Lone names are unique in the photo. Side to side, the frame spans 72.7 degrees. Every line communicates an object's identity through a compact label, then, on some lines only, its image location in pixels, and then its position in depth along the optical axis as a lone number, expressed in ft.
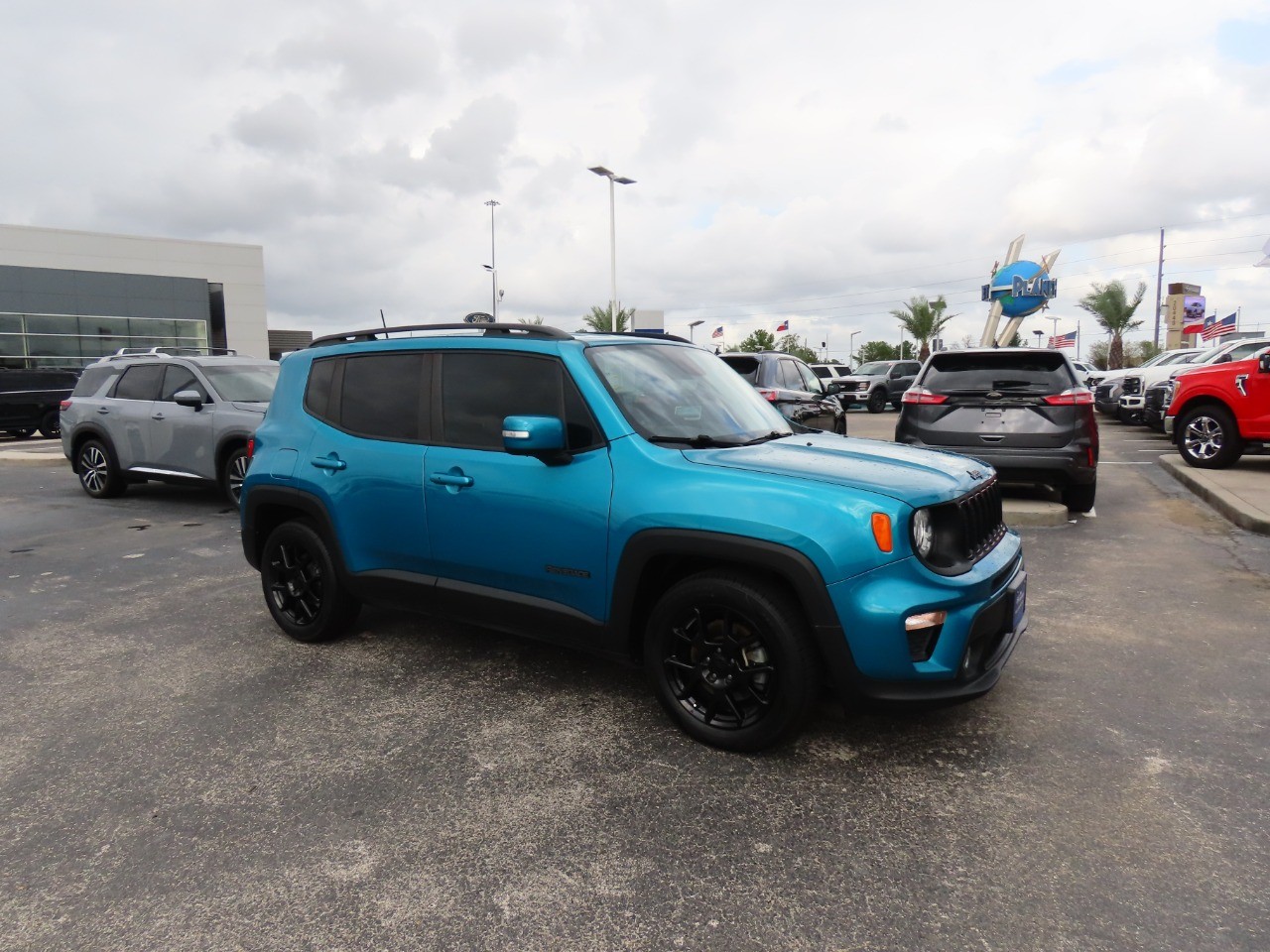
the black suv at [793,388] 35.96
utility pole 230.60
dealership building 131.34
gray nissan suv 30.40
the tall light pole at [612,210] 105.29
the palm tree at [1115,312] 151.43
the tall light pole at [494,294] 168.04
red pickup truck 34.37
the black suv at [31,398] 68.44
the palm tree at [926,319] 175.94
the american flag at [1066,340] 225.76
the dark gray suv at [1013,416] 25.62
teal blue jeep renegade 10.19
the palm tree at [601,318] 144.00
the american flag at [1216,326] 185.88
